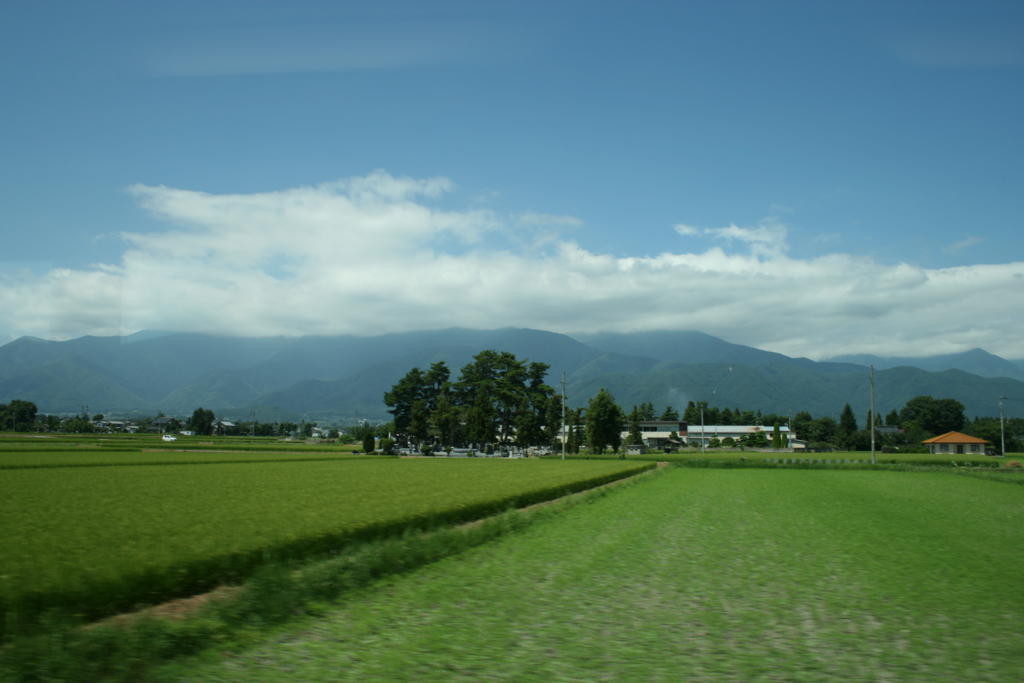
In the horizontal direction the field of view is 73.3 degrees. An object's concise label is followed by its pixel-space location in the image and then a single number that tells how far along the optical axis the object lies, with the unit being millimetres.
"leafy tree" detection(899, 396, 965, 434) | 154375
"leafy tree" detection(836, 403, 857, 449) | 142500
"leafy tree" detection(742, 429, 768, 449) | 144125
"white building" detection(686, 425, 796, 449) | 177875
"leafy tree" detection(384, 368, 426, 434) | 103750
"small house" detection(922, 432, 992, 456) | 104250
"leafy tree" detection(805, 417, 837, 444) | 161625
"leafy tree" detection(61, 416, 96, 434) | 123469
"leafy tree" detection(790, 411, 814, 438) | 175088
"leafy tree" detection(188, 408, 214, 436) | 152750
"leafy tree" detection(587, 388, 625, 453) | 94000
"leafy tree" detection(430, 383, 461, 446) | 96000
